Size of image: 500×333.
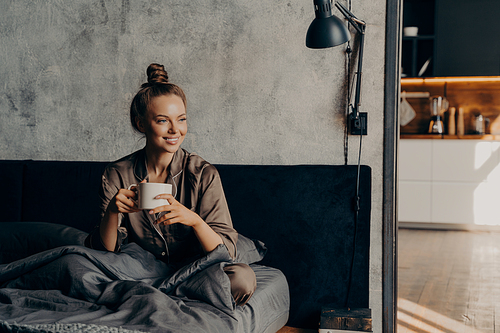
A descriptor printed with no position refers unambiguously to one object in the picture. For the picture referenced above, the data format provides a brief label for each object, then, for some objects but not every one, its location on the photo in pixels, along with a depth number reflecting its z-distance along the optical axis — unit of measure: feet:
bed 4.55
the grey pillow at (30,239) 6.32
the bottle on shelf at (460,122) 17.06
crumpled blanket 4.36
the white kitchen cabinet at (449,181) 15.97
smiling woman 5.57
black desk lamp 5.74
